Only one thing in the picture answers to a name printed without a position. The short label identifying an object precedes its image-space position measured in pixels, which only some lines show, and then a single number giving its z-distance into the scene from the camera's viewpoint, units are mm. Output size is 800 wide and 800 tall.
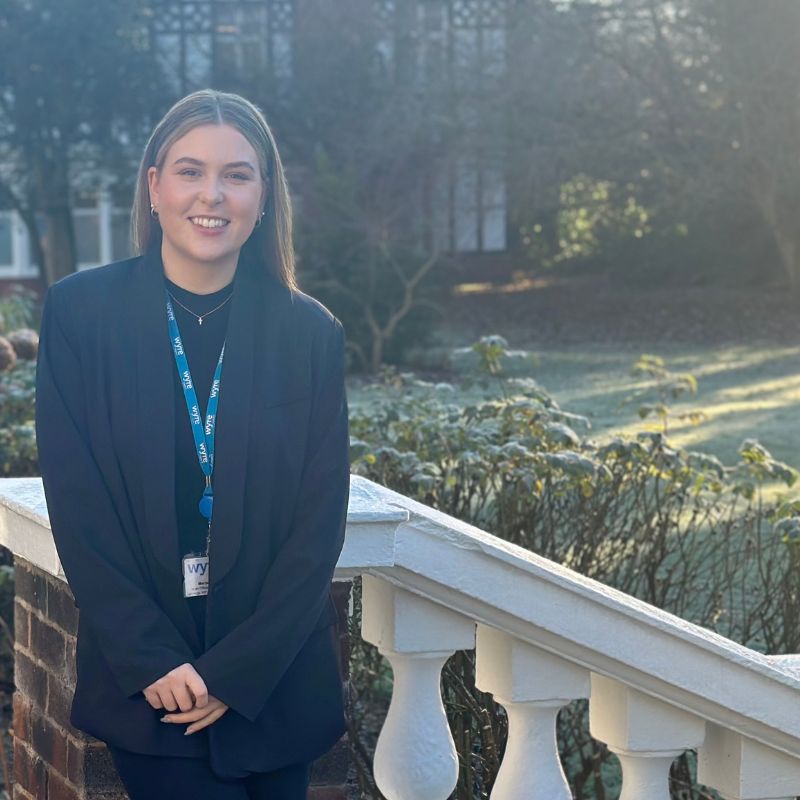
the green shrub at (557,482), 4855
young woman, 2109
